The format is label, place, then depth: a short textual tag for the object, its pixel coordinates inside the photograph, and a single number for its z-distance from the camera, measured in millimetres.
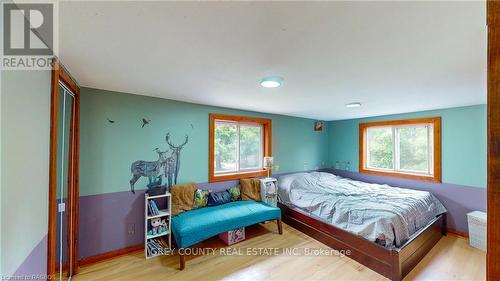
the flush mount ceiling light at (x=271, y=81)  1963
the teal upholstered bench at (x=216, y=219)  2363
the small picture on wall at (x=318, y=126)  4949
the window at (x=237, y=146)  3455
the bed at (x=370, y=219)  2244
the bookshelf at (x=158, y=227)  2520
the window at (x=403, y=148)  3496
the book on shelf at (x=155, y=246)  2544
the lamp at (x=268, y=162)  3799
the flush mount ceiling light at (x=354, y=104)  3067
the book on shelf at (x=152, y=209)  2596
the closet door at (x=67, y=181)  2029
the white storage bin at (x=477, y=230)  2706
